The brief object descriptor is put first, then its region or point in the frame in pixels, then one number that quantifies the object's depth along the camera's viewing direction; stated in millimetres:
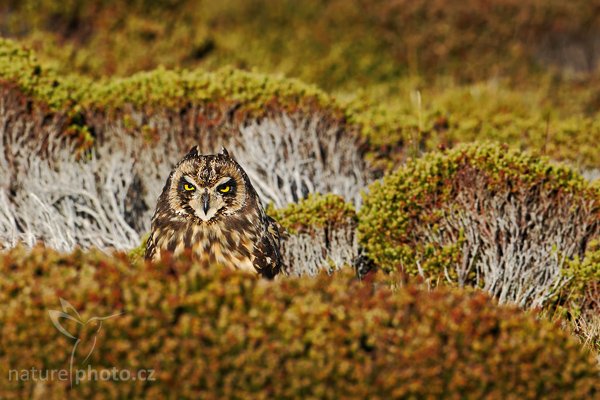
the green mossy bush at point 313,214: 15067
